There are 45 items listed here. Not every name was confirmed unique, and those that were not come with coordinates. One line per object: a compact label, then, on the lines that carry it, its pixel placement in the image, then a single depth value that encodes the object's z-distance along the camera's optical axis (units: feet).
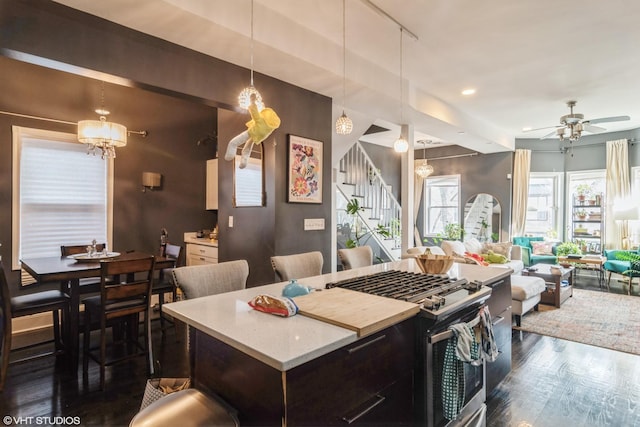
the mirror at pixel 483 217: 26.11
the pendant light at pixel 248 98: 6.00
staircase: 19.72
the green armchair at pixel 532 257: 21.84
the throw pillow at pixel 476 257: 16.38
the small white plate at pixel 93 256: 10.23
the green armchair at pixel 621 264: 18.10
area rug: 11.62
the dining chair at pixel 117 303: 8.29
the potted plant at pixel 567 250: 22.24
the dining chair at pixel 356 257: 9.55
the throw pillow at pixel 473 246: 21.22
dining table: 8.49
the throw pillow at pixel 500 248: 21.25
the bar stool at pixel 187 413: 3.66
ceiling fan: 16.29
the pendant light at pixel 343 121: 9.18
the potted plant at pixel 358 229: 18.63
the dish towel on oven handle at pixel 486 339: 5.67
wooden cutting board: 4.15
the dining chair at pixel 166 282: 11.12
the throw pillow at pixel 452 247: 18.61
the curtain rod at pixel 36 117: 11.94
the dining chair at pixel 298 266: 8.07
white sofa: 12.62
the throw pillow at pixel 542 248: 22.74
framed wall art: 11.55
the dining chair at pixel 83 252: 10.17
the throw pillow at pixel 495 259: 19.15
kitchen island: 3.48
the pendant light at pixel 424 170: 23.58
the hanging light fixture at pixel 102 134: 11.15
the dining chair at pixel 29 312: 7.89
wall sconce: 15.19
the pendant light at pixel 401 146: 11.05
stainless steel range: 4.99
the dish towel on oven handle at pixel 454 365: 5.05
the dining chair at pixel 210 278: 6.08
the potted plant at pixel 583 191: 23.95
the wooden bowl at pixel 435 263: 7.45
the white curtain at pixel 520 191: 24.84
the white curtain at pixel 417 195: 29.94
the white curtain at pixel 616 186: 21.84
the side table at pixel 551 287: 15.70
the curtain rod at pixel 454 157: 27.30
